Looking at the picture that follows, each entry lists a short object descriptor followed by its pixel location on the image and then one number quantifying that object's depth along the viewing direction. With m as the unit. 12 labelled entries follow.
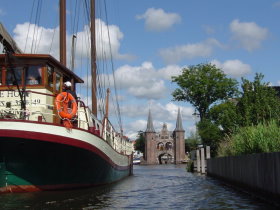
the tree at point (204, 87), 52.53
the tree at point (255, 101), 23.95
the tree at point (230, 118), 25.78
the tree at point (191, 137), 77.65
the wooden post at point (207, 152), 30.84
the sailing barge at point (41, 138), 14.27
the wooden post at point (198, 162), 34.63
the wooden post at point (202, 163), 32.57
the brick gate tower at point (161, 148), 135.25
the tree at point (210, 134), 43.25
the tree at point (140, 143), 160.20
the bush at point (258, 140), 14.25
